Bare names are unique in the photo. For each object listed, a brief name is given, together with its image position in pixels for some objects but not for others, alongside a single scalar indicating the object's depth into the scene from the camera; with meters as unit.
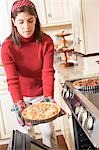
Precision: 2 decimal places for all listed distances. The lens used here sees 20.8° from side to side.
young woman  1.62
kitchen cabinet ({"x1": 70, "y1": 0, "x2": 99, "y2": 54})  2.17
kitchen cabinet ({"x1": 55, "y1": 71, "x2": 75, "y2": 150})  1.96
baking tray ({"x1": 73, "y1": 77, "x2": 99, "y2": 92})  1.48
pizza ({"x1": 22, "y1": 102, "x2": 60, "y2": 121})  1.35
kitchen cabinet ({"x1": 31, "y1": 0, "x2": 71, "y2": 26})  2.94
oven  1.05
